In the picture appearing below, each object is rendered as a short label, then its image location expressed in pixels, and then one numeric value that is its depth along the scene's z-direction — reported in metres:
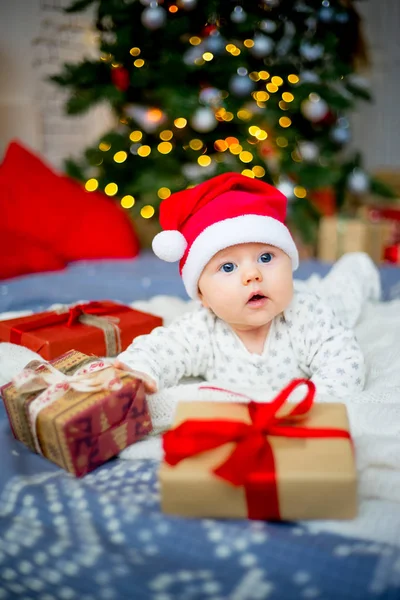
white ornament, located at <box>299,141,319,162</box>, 2.40
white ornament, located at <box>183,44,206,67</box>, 2.23
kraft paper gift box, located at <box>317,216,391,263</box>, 2.59
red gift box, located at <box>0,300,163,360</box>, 1.10
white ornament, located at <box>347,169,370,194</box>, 2.52
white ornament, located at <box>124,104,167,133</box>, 2.36
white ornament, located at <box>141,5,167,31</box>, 2.15
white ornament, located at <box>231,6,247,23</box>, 2.21
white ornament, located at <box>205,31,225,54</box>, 2.21
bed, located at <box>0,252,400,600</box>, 0.60
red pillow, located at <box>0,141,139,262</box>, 2.09
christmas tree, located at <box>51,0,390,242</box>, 2.25
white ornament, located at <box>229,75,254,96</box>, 2.24
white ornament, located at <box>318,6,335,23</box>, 2.30
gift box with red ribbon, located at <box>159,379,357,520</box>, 0.62
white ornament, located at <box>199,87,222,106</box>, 2.24
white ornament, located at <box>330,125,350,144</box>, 2.56
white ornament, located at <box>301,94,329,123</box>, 2.34
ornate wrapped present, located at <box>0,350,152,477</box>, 0.73
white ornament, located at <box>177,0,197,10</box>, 2.16
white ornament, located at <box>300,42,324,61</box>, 2.29
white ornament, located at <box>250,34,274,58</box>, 2.22
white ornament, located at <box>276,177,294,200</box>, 2.30
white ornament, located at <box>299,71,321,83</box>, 2.34
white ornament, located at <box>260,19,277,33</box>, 2.26
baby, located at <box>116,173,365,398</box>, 0.93
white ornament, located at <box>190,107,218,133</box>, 2.20
